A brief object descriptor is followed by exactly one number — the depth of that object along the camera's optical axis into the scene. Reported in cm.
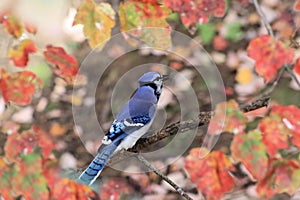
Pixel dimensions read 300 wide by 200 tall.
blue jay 547
